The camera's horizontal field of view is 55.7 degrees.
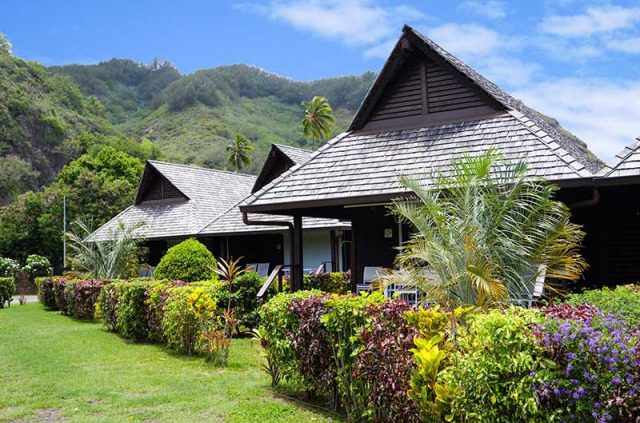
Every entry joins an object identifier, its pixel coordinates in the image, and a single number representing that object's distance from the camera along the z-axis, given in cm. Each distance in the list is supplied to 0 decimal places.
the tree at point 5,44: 8191
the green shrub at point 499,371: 440
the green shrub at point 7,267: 3074
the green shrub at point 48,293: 2272
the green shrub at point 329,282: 1719
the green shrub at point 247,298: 1261
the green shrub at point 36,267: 3472
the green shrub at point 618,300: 541
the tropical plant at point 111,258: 2048
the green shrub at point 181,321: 1049
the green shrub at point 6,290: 2383
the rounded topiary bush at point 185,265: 1576
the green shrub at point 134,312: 1266
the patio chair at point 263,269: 2388
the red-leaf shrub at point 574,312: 471
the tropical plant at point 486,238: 724
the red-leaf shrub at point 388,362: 556
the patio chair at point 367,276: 1330
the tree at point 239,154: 5362
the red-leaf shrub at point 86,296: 1750
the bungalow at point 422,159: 1070
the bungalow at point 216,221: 2283
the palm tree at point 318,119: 5031
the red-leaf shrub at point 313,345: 688
